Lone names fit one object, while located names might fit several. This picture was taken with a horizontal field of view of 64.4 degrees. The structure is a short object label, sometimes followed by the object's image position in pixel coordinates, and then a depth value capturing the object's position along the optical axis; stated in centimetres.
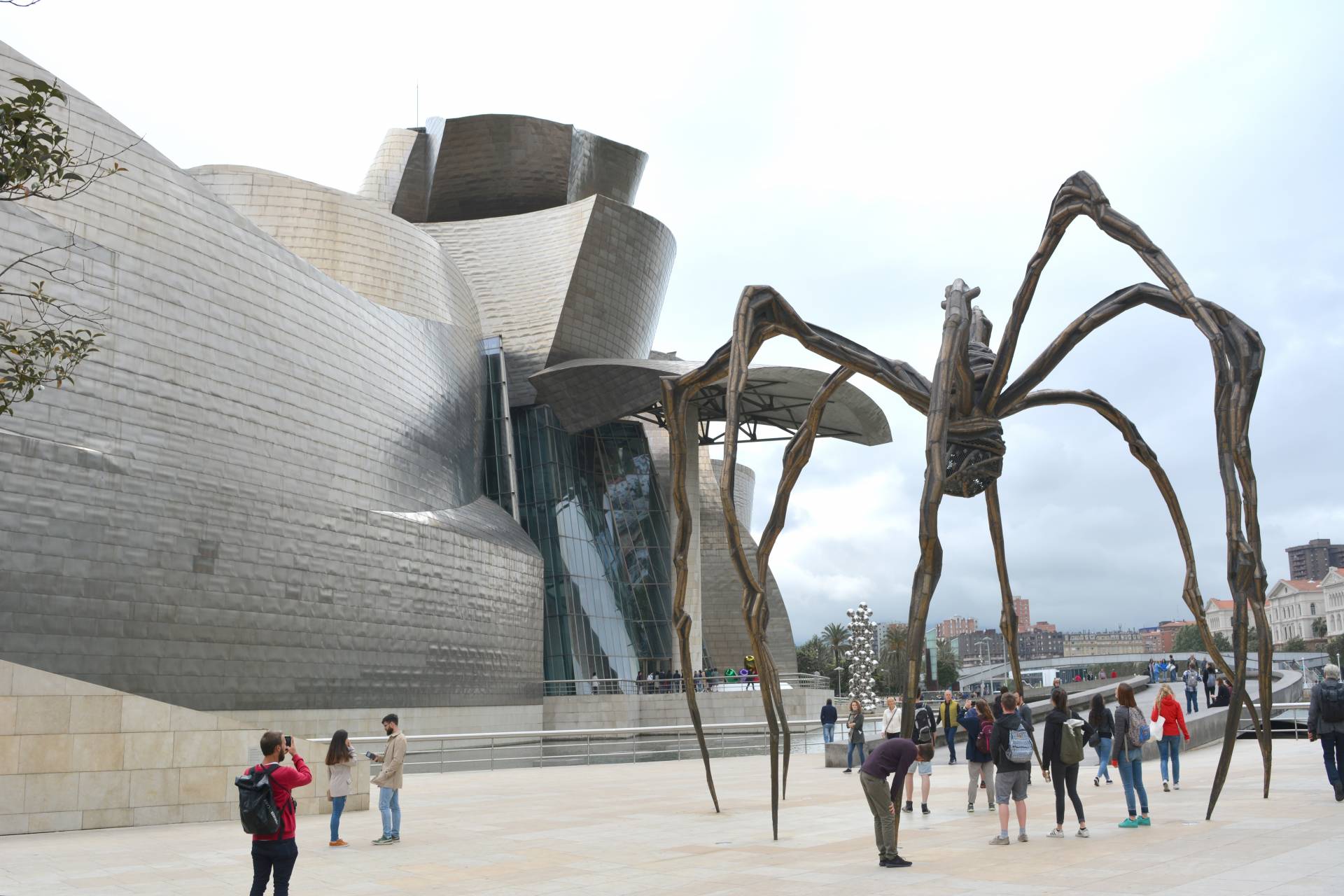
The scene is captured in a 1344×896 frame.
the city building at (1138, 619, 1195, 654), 17212
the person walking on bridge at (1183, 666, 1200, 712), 2630
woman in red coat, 1341
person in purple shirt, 843
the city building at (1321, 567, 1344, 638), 12861
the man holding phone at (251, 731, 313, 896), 693
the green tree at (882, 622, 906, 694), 7712
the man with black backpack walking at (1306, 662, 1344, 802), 1190
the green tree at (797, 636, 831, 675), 9606
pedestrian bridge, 7071
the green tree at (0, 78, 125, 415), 657
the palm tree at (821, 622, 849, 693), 8588
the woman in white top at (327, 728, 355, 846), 1135
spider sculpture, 820
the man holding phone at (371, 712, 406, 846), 1136
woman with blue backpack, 1064
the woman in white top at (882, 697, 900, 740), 1334
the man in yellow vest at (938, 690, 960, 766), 1862
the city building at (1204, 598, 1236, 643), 14075
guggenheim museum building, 2044
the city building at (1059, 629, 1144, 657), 19350
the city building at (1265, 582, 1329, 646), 13800
